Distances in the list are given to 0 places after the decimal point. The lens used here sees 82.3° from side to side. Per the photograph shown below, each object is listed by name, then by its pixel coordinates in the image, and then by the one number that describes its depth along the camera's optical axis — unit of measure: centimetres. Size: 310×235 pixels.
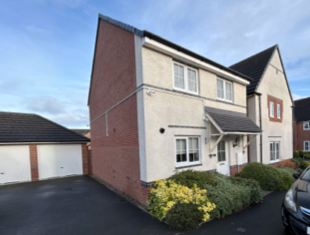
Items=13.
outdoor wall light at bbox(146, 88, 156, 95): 595
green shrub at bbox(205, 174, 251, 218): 512
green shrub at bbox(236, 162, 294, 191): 763
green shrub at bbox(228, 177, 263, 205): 608
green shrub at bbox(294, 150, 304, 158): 2320
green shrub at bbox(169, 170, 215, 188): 561
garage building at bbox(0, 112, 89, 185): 1143
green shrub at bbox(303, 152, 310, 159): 2243
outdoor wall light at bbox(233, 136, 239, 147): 948
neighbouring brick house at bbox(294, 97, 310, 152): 2627
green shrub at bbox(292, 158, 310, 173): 1292
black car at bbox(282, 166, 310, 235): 345
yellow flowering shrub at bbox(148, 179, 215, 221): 478
